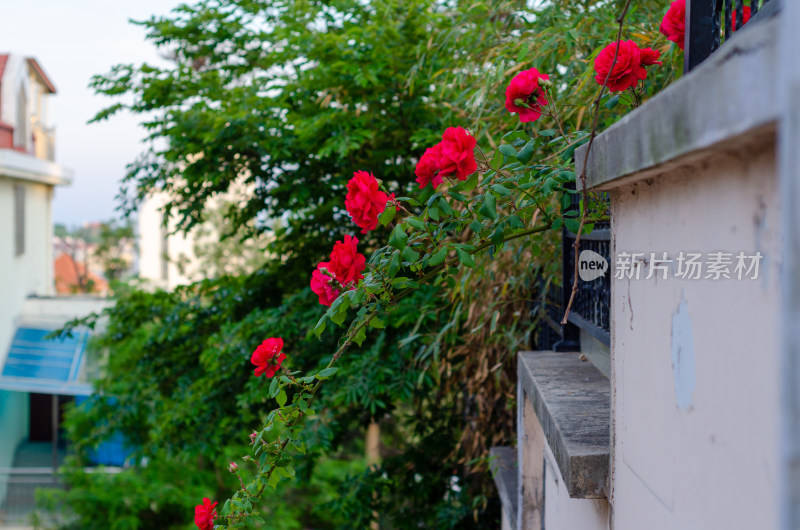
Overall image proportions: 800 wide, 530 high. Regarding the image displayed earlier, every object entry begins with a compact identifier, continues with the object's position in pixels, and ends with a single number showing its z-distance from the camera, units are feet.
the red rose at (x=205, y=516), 6.49
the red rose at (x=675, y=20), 5.98
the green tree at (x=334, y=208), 12.39
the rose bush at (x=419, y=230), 5.71
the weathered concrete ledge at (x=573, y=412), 4.78
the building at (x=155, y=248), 64.08
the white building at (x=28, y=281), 44.01
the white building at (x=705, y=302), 2.08
